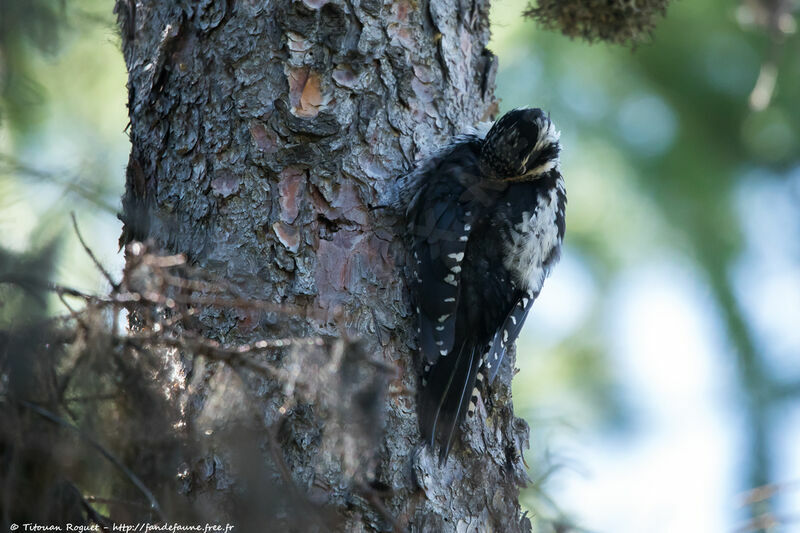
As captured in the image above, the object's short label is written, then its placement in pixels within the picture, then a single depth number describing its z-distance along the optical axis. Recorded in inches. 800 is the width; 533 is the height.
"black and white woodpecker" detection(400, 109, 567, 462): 240.5
